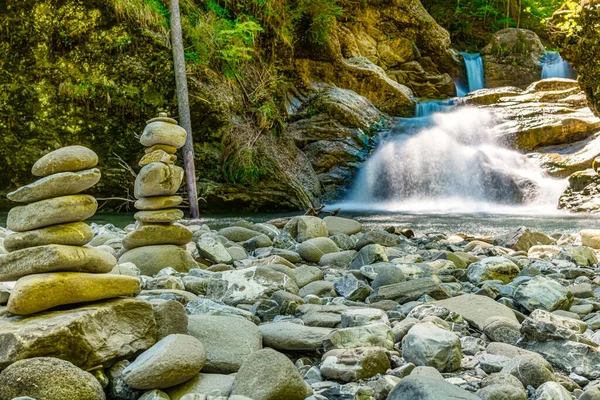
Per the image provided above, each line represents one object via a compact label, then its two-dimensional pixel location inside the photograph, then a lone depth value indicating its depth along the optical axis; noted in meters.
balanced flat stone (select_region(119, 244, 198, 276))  4.30
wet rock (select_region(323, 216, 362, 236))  7.19
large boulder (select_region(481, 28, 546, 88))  20.70
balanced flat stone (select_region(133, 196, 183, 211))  4.53
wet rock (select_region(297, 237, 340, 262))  5.23
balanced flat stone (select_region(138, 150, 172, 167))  4.63
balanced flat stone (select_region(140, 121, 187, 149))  4.70
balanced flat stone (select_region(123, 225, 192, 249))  4.53
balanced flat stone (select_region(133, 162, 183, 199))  4.53
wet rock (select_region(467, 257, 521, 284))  4.16
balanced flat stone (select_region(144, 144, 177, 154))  4.79
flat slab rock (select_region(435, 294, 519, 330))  2.86
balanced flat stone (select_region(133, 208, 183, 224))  4.56
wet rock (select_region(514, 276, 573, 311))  3.22
